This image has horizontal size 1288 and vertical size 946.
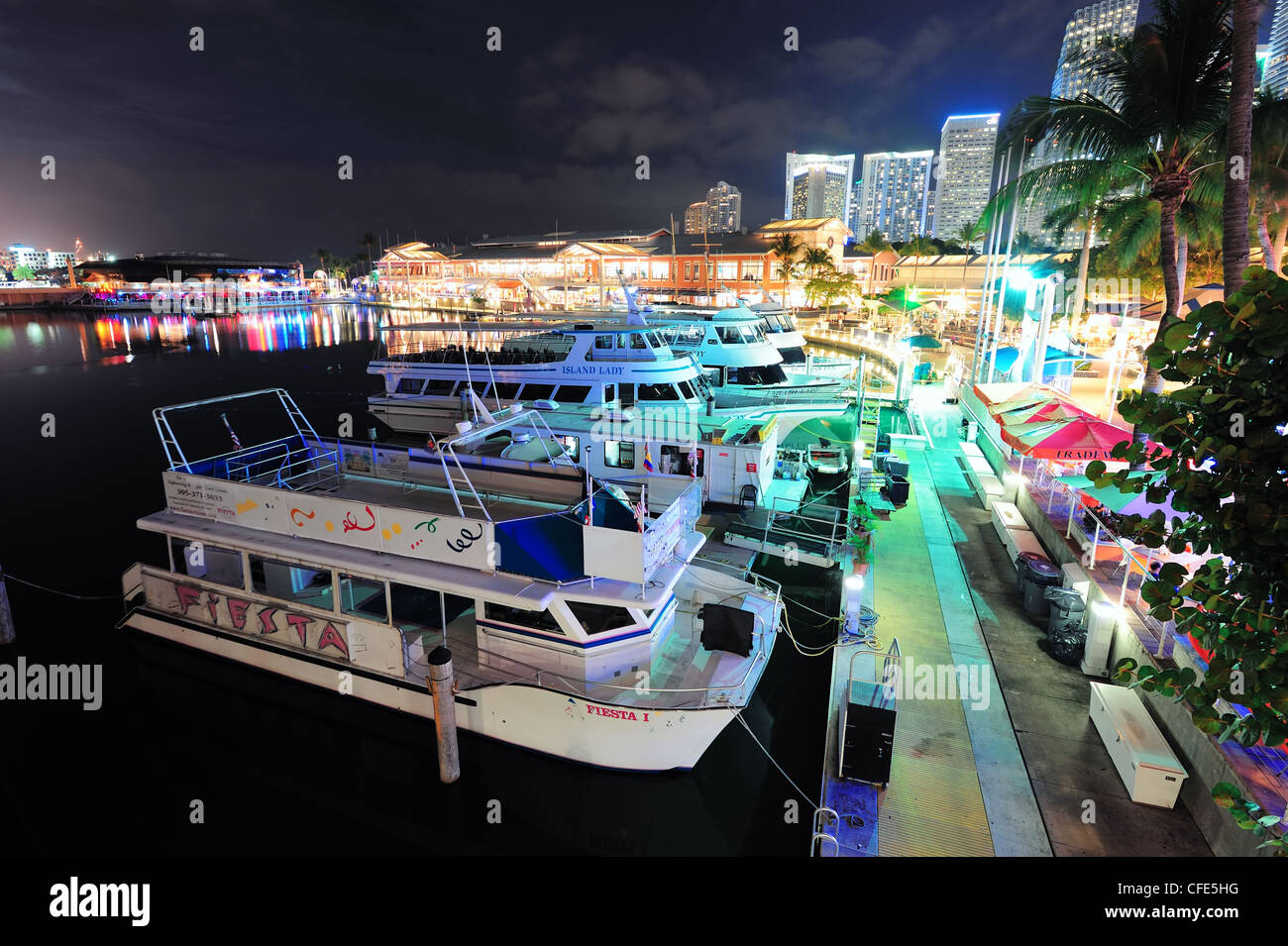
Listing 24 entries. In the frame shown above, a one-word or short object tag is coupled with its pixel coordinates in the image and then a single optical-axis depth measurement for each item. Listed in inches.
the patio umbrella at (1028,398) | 609.6
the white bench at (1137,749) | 300.5
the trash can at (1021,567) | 506.3
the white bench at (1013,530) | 583.5
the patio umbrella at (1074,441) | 498.3
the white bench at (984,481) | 731.4
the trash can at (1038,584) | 483.2
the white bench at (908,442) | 970.7
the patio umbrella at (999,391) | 753.0
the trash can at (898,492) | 682.2
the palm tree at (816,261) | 3314.5
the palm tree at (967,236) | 3442.2
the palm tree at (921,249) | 3580.2
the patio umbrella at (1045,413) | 545.1
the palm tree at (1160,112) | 546.9
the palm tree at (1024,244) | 2755.9
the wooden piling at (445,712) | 378.0
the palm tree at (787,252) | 3472.0
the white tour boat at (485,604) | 374.9
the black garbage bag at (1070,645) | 422.9
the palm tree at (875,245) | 4074.8
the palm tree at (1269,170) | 549.0
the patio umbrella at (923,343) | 1272.6
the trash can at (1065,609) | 425.4
